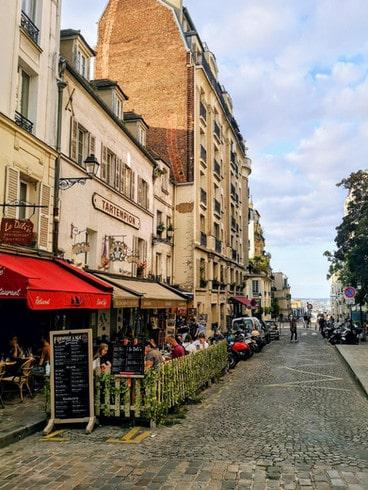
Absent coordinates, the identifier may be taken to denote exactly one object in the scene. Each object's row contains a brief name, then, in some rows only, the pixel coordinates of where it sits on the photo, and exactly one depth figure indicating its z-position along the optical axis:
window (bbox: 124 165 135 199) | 19.79
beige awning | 14.91
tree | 30.70
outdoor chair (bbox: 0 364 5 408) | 9.41
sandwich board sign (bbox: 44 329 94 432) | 8.20
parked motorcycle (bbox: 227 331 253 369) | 17.03
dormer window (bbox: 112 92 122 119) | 19.30
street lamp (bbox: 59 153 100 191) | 13.18
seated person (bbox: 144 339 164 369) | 9.61
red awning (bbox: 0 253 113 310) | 9.12
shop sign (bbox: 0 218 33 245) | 10.18
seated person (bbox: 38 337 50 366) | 11.60
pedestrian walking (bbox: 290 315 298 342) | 32.25
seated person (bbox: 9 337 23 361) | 11.44
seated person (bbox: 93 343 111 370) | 9.38
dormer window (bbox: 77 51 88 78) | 16.19
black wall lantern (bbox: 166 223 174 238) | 26.43
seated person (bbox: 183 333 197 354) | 13.17
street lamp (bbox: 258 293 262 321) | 66.01
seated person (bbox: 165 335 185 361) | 11.55
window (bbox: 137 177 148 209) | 21.69
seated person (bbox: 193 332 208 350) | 13.74
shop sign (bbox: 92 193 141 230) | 16.39
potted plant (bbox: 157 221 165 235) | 24.27
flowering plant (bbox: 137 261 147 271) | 20.98
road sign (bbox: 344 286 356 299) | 22.27
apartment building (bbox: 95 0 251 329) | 28.23
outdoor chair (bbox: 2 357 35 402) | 10.17
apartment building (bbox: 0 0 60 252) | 11.37
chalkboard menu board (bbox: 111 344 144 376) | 8.55
